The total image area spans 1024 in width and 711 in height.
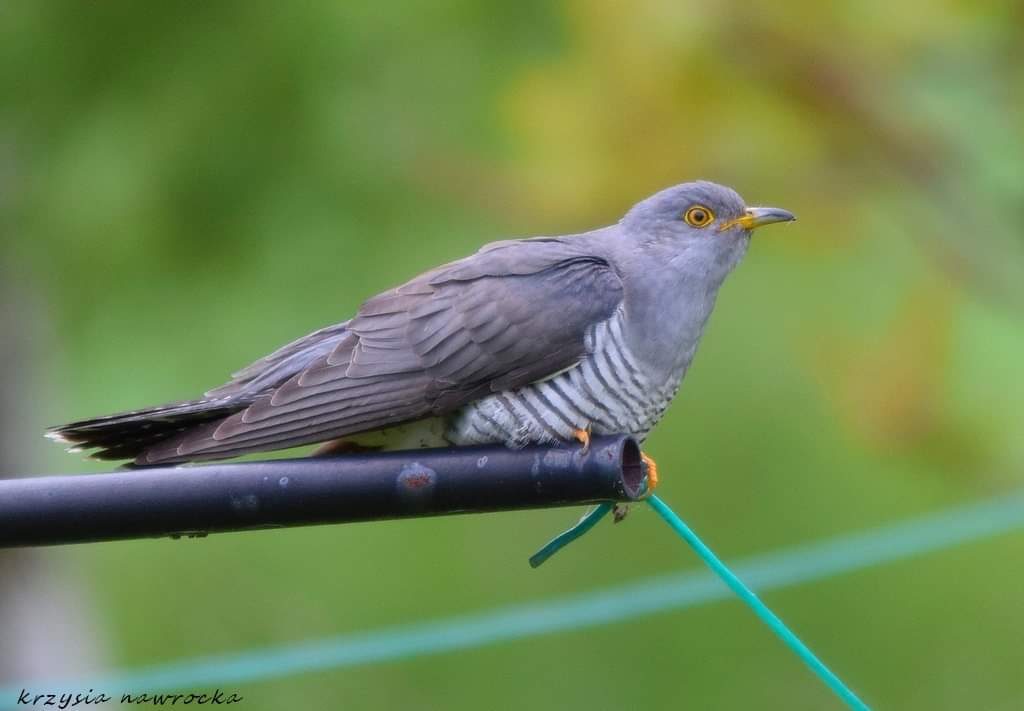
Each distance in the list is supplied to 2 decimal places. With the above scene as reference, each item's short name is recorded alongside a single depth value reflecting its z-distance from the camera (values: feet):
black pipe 15.58
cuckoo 19.85
